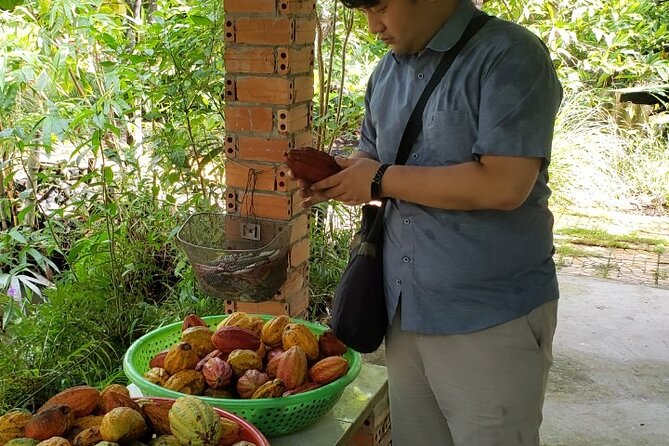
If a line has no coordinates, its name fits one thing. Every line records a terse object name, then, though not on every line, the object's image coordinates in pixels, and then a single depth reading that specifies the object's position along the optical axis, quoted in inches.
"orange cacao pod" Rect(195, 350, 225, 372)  67.1
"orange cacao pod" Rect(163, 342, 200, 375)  66.9
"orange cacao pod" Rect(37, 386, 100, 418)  57.9
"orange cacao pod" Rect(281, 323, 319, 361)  70.2
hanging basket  83.6
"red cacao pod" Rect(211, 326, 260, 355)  68.7
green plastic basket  62.8
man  54.6
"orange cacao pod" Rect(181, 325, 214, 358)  69.4
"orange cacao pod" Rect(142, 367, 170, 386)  65.9
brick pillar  96.2
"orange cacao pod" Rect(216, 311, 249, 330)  74.4
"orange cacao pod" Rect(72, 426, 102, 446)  53.2
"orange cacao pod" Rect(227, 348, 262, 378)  66.6
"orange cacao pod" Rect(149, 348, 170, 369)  68.9
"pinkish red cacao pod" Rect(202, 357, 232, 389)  64.9
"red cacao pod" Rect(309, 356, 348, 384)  67.2
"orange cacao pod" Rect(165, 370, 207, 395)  64.2
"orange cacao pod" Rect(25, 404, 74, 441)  53.3
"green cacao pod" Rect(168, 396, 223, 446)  53.4
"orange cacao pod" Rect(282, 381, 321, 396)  65.1
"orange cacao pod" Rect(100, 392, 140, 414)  57.5
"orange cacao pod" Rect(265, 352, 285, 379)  67.2
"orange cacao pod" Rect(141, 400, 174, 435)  57.2
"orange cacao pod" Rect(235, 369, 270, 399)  64.9
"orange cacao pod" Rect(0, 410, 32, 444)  54.2
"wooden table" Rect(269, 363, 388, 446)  68.6
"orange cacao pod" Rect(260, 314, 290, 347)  72.8
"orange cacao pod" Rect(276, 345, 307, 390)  65.7
